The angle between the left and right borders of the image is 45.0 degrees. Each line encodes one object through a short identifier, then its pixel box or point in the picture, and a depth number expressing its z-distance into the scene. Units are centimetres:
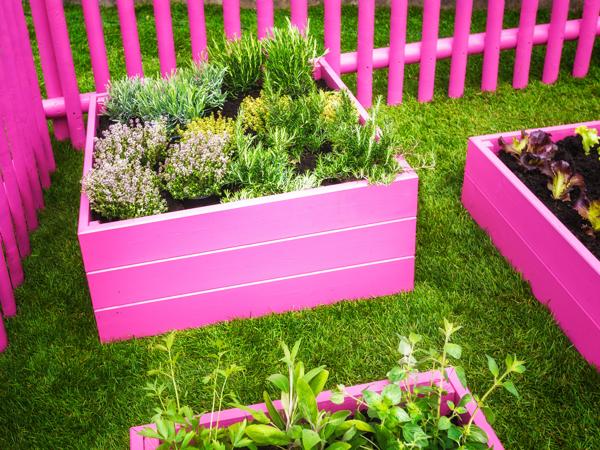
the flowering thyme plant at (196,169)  293
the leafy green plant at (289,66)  367
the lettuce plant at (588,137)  349
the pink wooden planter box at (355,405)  183
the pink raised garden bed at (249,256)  273
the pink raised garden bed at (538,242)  270
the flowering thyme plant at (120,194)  279
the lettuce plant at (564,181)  319
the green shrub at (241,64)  379
